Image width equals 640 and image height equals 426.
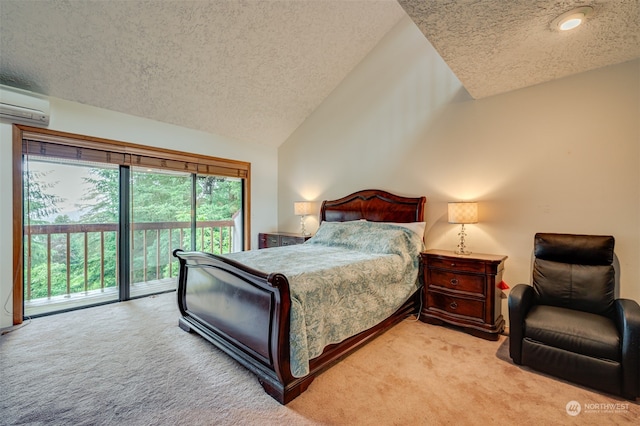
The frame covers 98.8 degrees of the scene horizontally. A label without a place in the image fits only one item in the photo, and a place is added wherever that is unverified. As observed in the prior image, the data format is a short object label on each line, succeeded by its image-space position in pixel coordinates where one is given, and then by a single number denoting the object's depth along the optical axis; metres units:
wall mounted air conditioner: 2.71
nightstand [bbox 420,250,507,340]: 2.59
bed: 1.72
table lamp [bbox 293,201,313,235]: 4.71
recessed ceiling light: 1.69
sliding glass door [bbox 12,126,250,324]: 3.12
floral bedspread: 1.80
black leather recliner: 1.73
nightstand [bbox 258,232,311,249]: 4.50
